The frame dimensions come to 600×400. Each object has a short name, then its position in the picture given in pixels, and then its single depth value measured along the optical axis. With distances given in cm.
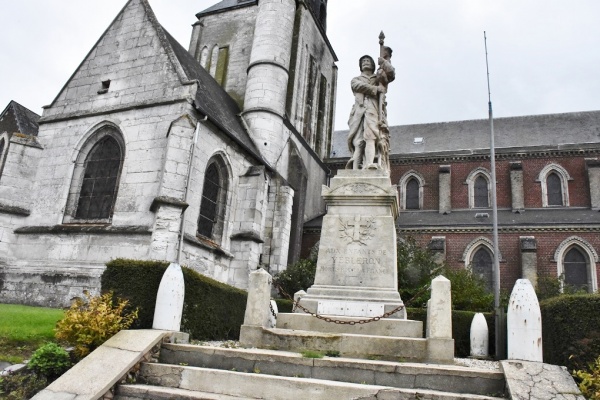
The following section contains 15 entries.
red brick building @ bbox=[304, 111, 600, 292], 2259
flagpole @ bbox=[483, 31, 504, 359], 830
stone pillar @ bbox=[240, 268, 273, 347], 707
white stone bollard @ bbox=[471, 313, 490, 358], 904
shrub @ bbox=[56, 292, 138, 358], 628
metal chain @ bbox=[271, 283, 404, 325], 681
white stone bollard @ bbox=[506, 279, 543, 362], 562
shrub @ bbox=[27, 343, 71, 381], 580
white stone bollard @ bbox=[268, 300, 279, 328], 839
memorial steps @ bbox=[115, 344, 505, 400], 504
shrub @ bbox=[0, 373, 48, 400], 529
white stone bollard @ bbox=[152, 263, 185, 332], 680
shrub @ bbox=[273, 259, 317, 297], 1795
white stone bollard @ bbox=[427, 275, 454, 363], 632
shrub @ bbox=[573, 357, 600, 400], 478
